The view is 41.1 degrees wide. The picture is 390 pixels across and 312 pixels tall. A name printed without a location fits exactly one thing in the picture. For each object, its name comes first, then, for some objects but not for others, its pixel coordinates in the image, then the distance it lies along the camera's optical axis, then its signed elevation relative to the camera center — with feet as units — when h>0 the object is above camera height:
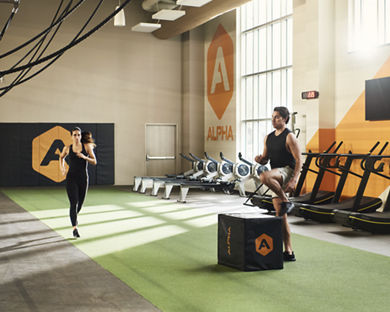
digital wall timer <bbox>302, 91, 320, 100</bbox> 34.10 +2.89
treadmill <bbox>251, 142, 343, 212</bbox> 30.19 -3.46
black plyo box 16.24 -3.26
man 17.46 -0.88
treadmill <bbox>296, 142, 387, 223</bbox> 26.37 -3.54
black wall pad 50.11 -1.29
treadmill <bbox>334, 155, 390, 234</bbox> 24.00 -3.85
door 54.44 -1.12
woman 22.24 -1.32
